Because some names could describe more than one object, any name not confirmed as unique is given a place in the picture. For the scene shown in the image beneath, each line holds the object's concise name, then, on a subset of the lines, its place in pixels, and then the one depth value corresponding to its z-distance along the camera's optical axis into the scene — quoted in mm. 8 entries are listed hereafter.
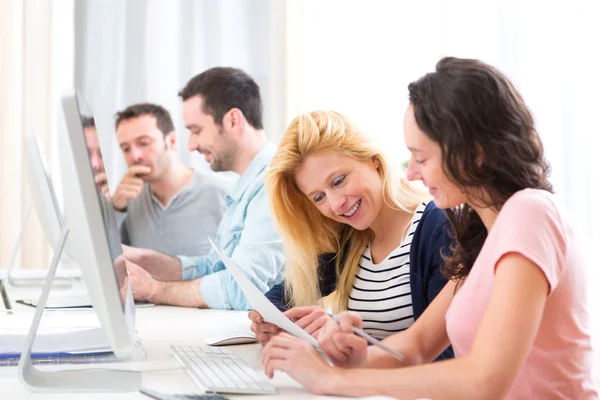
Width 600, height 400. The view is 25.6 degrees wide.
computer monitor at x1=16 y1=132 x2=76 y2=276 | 3204
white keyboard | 2323
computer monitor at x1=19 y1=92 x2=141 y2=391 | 2087
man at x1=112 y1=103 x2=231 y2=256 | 5597
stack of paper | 2634
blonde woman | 3069
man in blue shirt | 3928
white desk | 2323
